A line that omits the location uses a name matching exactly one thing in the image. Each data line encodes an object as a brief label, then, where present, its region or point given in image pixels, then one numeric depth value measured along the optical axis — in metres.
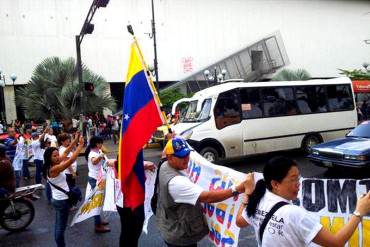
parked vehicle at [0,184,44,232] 7.11
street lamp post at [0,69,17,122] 32.29
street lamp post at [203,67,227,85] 33.72
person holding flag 3.95
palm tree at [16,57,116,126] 23.33
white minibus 12.73
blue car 8.95
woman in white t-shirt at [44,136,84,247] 5.44
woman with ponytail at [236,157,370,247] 2.41
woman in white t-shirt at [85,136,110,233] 7.06
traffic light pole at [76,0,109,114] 15.40
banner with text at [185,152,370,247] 3.38
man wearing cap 3.34
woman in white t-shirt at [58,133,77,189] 7.52
